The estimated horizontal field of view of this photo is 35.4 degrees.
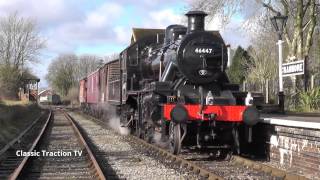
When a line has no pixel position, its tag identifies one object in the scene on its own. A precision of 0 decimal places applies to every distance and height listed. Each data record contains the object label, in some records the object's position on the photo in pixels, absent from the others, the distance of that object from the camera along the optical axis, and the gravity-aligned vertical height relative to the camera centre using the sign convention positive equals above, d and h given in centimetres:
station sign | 1508 +101
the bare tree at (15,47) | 6417 +718
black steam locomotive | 1161 +12
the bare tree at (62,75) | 10300 +556
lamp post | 1627 +207
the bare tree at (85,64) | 10838 +824
